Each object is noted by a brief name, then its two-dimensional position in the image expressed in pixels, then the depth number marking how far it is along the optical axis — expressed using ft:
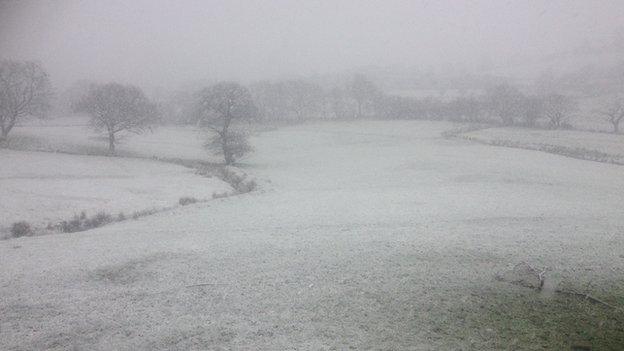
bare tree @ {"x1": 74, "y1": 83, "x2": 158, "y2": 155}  140.46
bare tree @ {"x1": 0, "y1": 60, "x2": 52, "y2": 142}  144.36
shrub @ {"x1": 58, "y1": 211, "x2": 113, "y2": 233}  62.92
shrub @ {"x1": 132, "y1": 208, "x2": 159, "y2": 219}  70.00
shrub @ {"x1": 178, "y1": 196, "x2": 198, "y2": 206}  80.07
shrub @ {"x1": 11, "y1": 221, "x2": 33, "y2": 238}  57.72
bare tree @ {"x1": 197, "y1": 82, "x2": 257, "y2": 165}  131.54
